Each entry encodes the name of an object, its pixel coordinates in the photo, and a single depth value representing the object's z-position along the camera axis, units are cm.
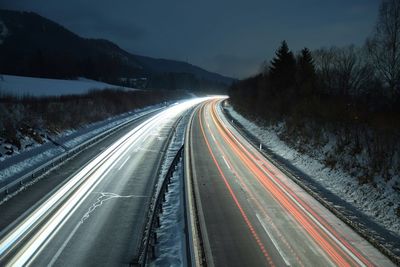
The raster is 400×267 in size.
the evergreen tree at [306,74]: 4062
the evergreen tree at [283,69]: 5084
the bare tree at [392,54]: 2933
